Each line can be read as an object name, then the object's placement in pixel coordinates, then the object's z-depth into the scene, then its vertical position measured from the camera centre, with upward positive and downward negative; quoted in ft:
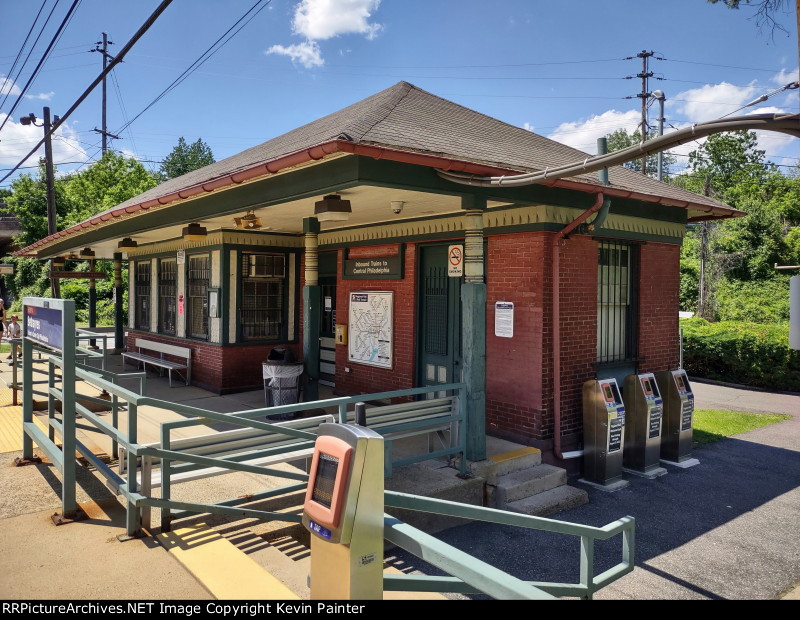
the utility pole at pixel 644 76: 106.32 +41.25
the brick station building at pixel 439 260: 19.80 +2.06
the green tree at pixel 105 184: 113.19 +23.67
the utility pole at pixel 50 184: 70.15 +14.18
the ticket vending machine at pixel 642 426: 24.85 -5.16
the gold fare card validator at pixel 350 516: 6.54 -2.38
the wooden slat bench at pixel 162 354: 38.83 -3.93
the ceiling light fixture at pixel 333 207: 20.65 +3.30
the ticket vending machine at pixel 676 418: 26.48 -5.09
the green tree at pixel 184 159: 246.04 +59.90
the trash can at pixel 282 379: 28.22 -3.68
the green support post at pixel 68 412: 14.62 -2.77
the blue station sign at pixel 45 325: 15.61 -0.69
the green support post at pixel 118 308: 55.83 -0.62
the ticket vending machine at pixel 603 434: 23.29 -5.13
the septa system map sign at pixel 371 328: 30.45 -1.36
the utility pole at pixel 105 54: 158.90 +68.31
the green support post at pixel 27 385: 19.08 -2.73
